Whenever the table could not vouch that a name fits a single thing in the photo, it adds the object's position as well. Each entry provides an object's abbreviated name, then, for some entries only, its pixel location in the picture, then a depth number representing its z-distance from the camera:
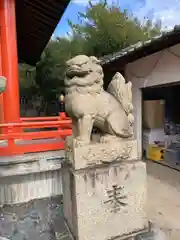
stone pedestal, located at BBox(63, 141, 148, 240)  2.21
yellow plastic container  6.10
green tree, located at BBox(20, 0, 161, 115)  10.12
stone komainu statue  2.23
